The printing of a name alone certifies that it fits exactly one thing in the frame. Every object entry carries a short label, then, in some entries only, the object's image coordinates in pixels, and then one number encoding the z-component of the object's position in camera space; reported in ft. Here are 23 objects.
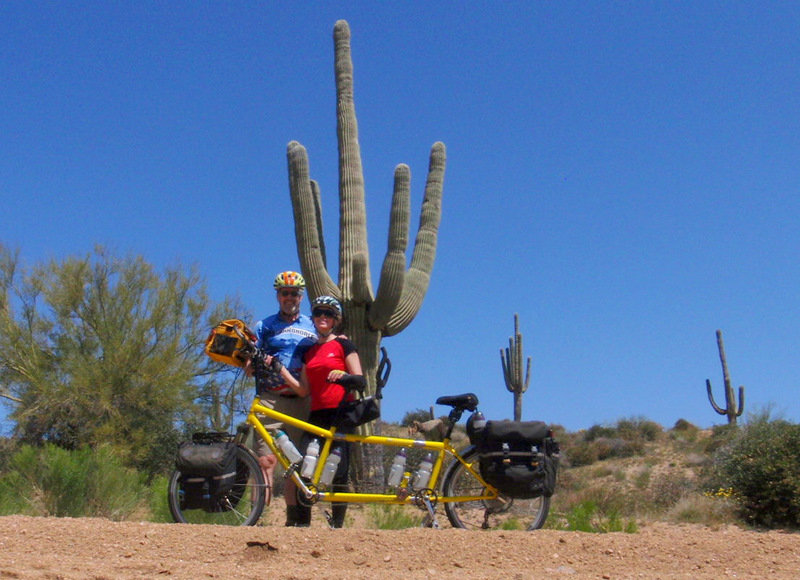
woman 20.76
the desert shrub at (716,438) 60.89
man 20.97
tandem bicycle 19.98
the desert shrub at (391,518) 25.95
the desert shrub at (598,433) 96.46
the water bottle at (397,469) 20.31
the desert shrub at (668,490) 46.39
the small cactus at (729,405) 72.54
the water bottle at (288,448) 20.03
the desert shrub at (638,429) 94.53
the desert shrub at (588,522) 25.25
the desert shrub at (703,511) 36.35
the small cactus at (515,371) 65.80
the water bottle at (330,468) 20.06
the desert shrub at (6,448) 52.89
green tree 53.52
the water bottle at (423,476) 20.42
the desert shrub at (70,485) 31.17
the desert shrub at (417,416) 77.77
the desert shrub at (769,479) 32.45
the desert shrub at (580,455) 83.97
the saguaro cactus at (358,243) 45.03
